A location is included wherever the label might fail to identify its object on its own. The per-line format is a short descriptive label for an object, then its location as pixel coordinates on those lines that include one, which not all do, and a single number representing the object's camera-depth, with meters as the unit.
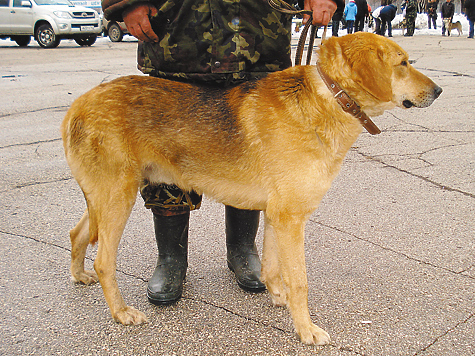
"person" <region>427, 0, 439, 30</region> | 31.77
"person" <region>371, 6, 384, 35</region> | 28.69
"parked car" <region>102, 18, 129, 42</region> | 21.72
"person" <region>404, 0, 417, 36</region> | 27.00
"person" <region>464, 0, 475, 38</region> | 21.55
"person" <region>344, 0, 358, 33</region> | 22.53
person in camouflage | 2.51
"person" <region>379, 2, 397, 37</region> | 25.22
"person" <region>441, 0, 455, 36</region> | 25.55
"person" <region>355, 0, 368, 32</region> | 23.12
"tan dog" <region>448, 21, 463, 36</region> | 26.12
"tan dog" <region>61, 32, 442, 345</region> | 2.31
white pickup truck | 16.80
